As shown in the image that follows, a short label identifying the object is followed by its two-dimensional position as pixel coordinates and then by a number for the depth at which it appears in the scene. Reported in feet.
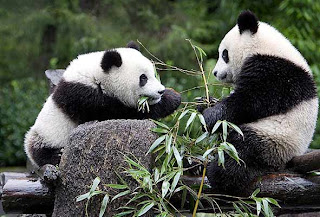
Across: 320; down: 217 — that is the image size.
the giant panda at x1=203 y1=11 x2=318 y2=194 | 28.04
